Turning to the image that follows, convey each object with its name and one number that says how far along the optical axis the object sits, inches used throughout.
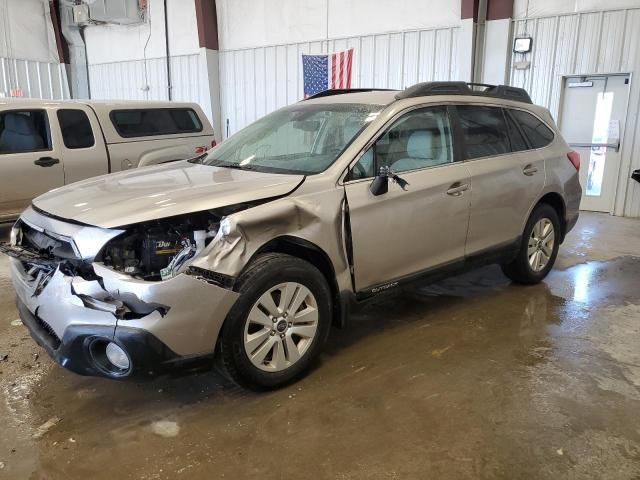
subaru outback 98.3
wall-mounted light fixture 341.1
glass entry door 329.7
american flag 405.7
